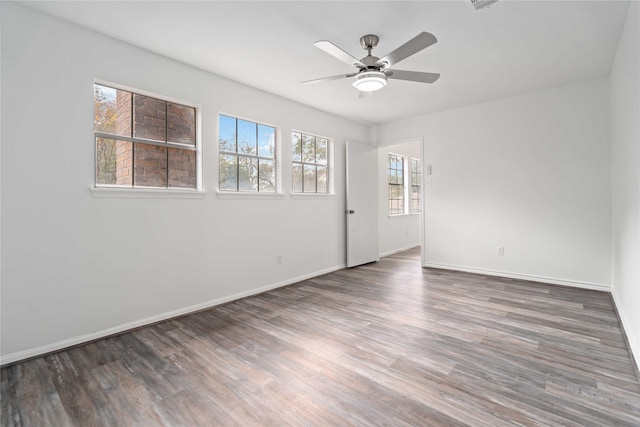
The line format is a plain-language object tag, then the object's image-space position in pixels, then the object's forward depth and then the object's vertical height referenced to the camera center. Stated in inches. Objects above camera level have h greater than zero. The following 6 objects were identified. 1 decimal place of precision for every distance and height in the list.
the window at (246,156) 147.1 +27.7
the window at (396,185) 282.8 +23.0
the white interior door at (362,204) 216.3 +3.7
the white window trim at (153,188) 106.4 +8.4
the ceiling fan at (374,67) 91.9 +47.5
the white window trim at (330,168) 208.7 +28.4
